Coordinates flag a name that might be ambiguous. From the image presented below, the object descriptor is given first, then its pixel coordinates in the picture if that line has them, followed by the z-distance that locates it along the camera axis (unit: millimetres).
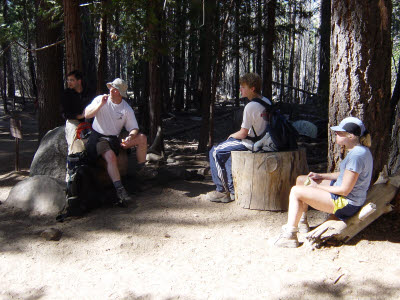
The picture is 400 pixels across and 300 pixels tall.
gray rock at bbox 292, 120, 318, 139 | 11701
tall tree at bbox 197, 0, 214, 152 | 9096
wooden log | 3463
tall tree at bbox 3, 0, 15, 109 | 24569
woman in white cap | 3244
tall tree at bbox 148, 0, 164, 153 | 7305
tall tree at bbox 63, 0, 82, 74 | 6711
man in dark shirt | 5734
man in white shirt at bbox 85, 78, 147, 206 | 5117
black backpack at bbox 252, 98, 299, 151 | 4598
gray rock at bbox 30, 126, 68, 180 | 6188
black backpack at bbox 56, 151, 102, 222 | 4898
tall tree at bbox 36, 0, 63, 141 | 8352
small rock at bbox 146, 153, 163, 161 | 8161
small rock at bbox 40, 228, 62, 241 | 4297
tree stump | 4504
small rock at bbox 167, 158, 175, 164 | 8445
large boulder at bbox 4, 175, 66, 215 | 5121
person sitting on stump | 4684
